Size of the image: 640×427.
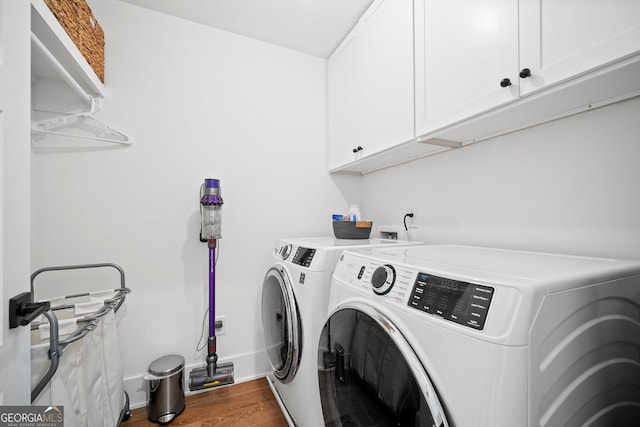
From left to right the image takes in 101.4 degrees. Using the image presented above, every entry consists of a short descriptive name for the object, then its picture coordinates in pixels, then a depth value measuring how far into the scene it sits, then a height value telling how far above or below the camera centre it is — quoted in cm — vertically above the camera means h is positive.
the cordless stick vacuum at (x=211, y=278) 157 -39
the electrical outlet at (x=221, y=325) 176 -74
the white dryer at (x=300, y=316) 111 -47
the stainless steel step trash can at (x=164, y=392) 143 -98
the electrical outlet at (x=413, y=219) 166 -2
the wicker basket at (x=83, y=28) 109 +88
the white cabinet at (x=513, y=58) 70 +50
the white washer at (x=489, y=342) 48 -28
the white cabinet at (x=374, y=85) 132 +78
